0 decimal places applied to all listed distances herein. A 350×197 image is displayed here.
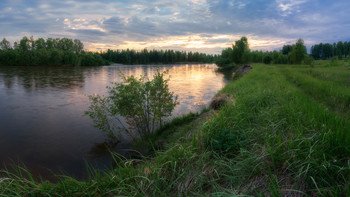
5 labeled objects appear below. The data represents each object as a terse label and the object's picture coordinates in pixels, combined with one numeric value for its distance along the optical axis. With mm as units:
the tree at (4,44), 104688
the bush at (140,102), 8609
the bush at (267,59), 77712
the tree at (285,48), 119688
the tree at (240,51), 83750
